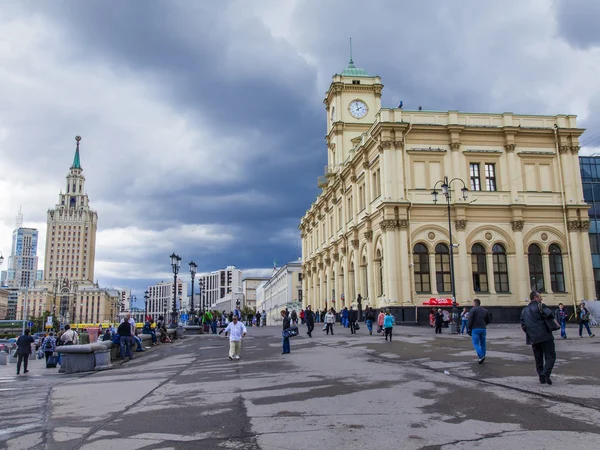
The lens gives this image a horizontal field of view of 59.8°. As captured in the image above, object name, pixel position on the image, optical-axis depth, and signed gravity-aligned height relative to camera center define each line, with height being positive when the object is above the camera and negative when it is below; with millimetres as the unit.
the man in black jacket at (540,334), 9422 -519
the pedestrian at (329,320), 30259 -628
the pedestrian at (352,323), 30266 -832
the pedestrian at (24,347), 20234 -1241
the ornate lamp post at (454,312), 28031 -286
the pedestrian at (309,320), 29148 -585
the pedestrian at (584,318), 22312 -580
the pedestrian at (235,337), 17703 -883
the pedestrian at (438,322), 27938 -800
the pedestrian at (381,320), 27391 -623
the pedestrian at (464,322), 26098 -769
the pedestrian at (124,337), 20806 -945
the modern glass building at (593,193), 48594 +10727
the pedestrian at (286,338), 18938 -1008
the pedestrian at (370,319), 28594 -578
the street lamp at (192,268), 44250 +3671
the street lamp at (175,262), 38188 +3623
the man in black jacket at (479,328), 13162 -548
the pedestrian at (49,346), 23778 -1440
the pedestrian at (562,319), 22297 -609
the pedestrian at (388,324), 22781 -689
